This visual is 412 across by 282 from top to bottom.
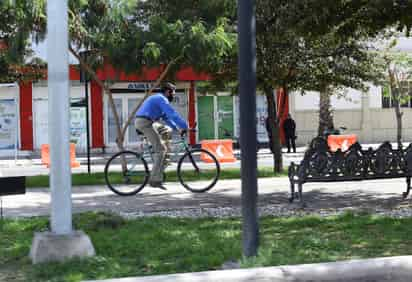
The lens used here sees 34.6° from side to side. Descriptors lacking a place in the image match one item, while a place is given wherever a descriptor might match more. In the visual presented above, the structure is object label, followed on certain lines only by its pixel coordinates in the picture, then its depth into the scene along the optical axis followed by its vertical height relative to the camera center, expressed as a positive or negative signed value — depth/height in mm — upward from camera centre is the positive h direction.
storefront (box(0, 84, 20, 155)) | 29953 +1419
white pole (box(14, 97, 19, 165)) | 29941 +1135
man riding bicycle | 10555 +343
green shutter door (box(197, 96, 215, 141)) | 33250 +1333
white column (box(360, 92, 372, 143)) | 35125 +887
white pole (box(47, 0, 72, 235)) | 6129 +380
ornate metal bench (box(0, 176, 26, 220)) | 7992 -456
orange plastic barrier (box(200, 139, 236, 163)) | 22639 -185
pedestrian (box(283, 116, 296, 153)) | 28125 +476
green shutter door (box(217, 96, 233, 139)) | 33406 +1447
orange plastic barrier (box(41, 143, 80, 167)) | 23864 -280
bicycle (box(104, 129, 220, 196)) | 10961 -423
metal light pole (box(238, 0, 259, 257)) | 5488 +327
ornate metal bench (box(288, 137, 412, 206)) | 9305 -339
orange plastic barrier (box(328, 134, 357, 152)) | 25906 +2
